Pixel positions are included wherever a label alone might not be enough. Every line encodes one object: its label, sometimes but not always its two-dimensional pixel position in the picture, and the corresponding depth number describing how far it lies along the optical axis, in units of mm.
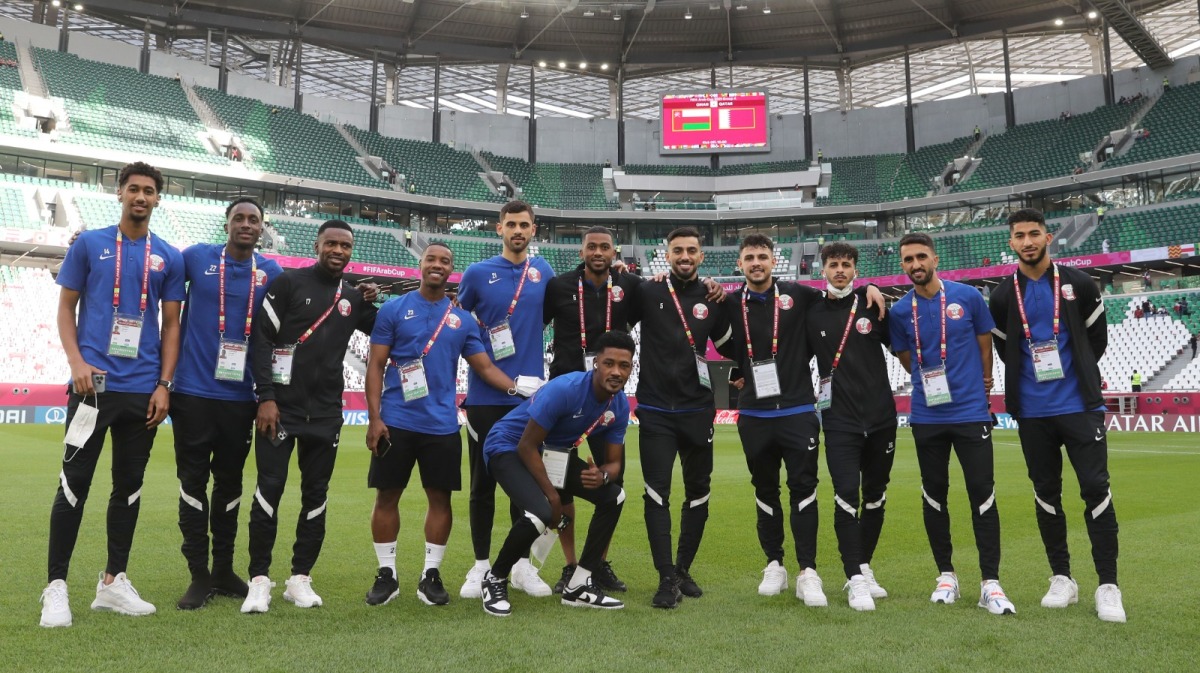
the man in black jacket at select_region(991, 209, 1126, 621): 4996
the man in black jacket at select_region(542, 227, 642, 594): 5570
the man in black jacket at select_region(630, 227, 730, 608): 5352
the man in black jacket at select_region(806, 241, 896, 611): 5285
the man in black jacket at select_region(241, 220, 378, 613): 4844
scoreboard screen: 43906
